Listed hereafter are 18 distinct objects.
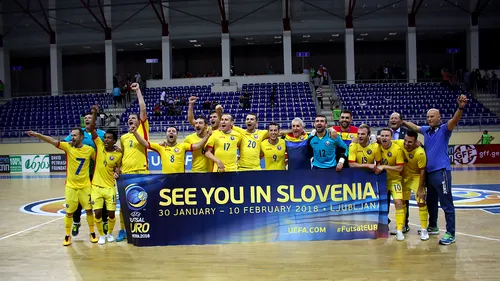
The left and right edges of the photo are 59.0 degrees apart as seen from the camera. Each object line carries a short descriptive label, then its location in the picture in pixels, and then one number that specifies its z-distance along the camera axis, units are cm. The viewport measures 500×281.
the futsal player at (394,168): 739
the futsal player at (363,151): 757
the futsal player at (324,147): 759
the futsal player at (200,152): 781
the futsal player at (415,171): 730
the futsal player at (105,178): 770
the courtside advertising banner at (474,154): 2200
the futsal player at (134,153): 779
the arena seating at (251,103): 2545
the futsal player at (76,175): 767
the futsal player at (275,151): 790
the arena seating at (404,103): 2442
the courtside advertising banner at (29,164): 2369
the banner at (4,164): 2444
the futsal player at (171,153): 766
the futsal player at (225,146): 772
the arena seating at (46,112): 2757
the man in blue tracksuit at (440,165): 702
